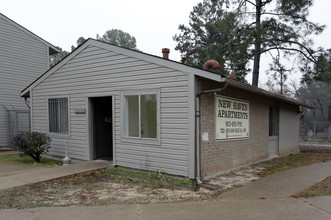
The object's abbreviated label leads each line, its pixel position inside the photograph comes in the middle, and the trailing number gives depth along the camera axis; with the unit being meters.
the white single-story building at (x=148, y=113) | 6.45
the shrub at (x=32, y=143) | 8.77
